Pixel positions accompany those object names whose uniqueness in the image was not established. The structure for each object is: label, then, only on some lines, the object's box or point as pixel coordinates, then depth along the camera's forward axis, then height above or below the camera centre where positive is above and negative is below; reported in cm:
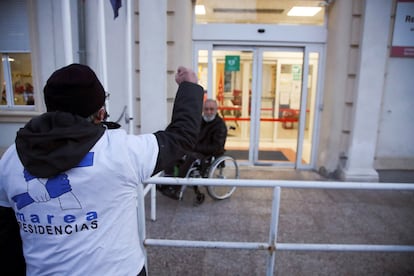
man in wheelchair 362 -71
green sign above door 537 +56
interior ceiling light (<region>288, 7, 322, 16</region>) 517 +151
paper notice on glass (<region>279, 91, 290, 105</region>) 568 -7
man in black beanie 91 -29
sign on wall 455 +105
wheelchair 374 -103
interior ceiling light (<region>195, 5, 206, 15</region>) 513 +149
